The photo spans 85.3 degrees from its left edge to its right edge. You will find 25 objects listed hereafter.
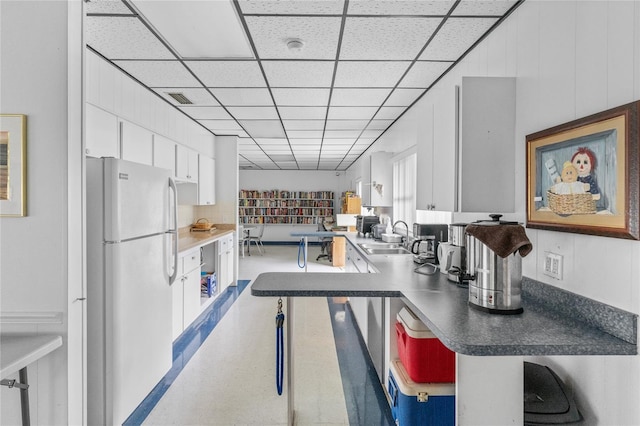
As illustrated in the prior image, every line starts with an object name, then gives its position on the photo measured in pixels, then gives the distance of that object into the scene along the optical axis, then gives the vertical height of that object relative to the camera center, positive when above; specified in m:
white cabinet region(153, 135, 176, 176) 3.70 +0.63
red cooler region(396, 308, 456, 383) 1.85 -0.79
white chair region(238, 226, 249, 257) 9.60 -0.76
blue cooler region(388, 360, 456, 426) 1.82 -1.02
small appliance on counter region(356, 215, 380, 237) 5.19 -0.20
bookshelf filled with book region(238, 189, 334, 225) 11.21 +0.10
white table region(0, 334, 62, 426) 1.43 -0.63
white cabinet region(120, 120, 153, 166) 3.05 +0.62
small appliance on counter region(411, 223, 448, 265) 3.00 -0.25
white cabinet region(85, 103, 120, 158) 2.59 +0.59
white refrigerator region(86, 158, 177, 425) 2.13 -0.50
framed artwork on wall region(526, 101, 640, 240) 1.23 +0.15
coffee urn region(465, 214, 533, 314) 1.49 -0.25
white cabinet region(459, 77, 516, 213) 1.97 +0.36
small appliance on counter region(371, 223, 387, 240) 4.75 -0.29
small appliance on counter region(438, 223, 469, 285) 2.12 -0.29
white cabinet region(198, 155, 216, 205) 5.06 +0.43
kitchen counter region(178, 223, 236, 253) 3.79 -0.37
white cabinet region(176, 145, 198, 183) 4.27 +0.59
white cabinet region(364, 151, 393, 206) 5.20 +0.48
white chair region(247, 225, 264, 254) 9.70 -0.84
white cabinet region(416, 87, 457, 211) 2.07 +0.37
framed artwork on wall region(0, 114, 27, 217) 1.72 +0.23
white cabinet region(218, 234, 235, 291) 5.12 -0.80
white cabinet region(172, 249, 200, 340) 3.46 -0.89
